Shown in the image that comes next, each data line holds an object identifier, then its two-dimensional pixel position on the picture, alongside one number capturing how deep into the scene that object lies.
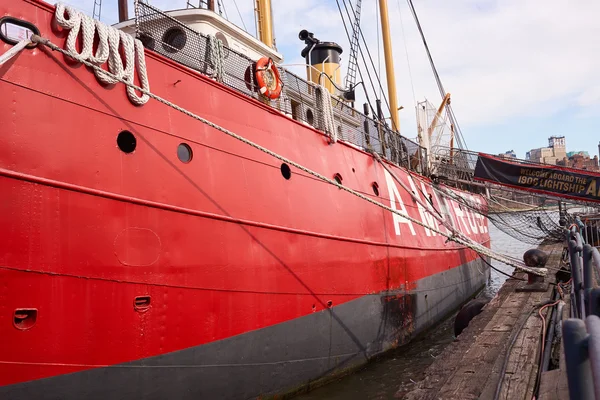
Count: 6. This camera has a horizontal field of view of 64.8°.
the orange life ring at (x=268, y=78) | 5.62
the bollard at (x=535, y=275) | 8.09
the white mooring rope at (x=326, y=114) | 6.73
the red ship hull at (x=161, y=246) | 3.36
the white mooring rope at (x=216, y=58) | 5.13
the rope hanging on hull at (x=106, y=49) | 3.70
